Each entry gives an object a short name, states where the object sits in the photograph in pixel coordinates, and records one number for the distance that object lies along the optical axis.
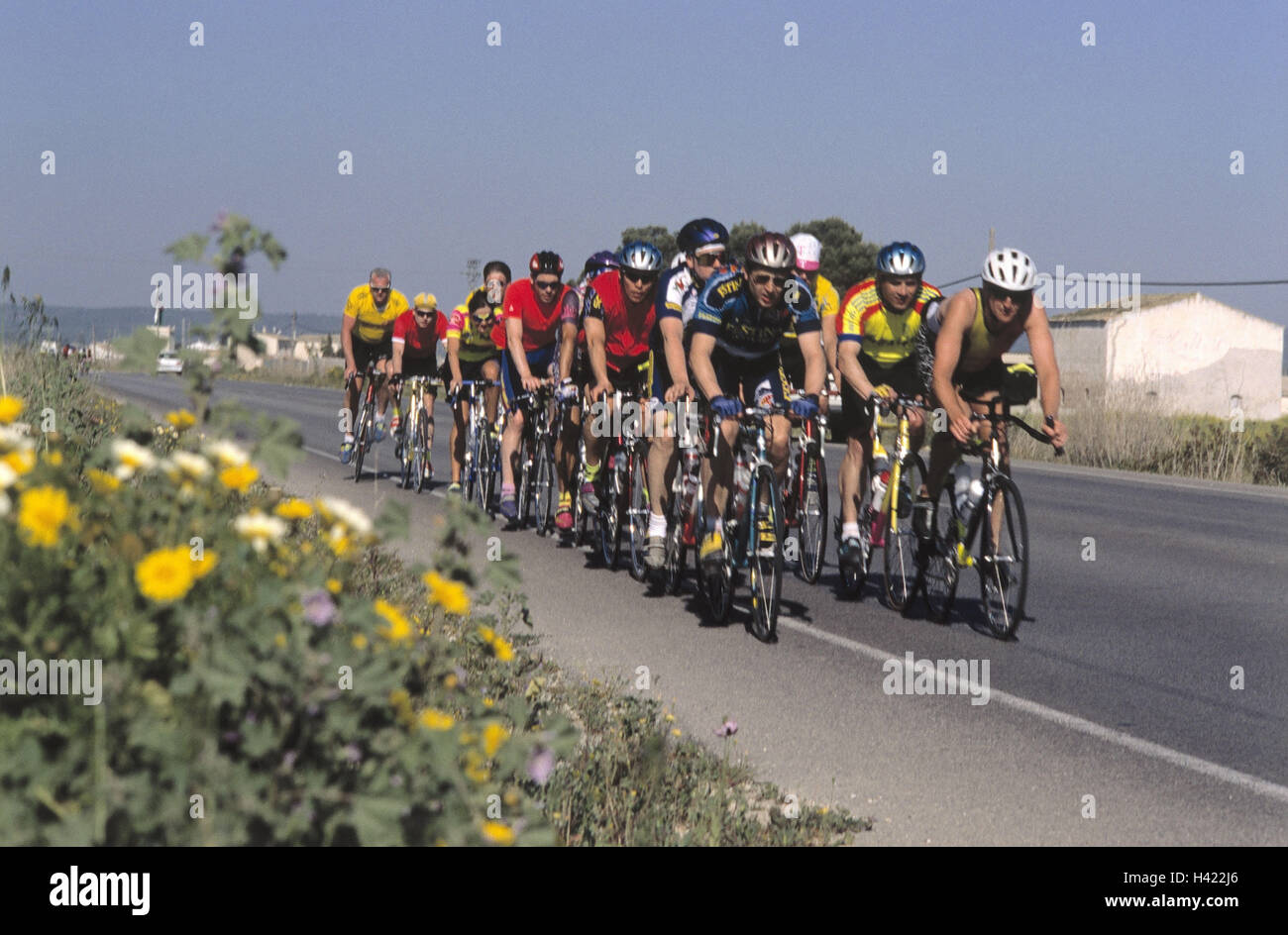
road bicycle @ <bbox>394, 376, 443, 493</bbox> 15.77
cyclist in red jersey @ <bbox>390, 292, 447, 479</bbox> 15.40
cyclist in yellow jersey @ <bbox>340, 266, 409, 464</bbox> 16.11
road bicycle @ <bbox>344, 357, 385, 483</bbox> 16.25
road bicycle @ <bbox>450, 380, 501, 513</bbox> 13.62
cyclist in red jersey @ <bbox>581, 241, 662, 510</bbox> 10.19
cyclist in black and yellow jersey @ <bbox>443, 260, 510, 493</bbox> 13.59
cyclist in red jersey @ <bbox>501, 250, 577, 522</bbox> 12.01
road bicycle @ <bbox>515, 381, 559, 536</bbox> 12.05
